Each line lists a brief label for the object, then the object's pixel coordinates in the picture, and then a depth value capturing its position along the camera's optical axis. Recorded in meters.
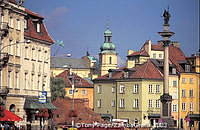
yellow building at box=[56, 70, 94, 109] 154.75
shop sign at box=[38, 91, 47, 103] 70.44
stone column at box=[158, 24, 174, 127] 76.31
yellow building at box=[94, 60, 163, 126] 124.81
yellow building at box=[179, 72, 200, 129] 128.75
